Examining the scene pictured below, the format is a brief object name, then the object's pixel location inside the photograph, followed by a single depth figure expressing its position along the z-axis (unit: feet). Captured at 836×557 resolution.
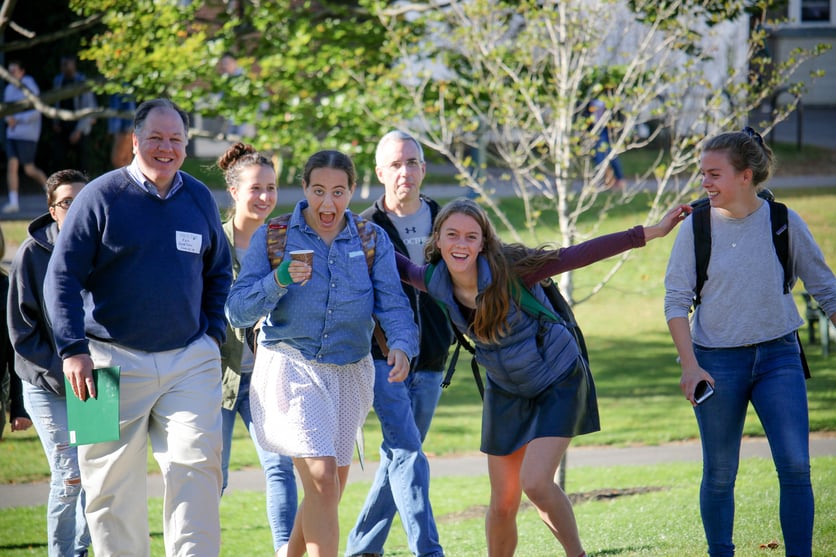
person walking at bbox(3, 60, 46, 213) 117.57
